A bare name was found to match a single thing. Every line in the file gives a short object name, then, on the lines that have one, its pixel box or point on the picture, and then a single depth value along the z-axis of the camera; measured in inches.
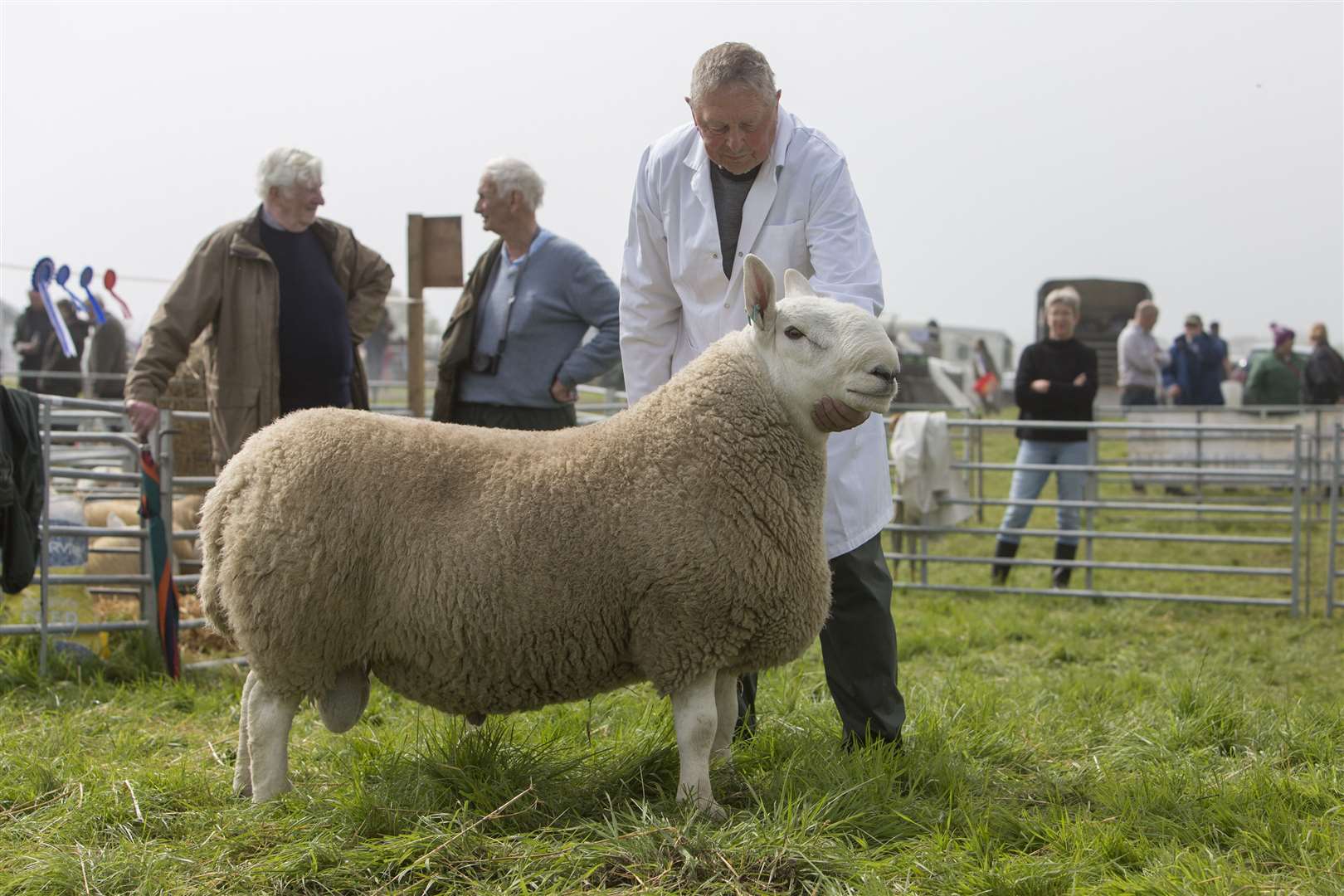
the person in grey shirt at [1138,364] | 517.7
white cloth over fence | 314.8
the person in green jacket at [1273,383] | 585.9
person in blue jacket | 576.1
